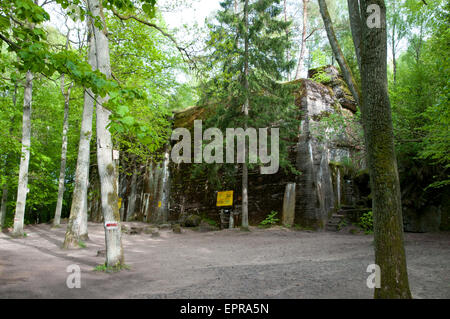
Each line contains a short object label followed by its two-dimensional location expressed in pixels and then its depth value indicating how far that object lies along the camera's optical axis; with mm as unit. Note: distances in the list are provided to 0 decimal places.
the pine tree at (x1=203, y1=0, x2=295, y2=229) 14141
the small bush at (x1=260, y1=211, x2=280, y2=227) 14000
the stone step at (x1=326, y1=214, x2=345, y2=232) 13242
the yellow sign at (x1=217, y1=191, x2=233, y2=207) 16078
